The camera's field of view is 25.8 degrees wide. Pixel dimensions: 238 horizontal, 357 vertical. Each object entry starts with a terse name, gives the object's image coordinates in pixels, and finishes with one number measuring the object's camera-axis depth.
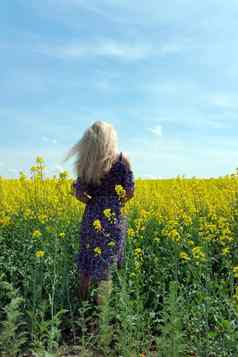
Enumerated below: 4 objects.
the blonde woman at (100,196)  4.56
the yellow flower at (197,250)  3.79
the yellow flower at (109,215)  4.44
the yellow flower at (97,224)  4.41
